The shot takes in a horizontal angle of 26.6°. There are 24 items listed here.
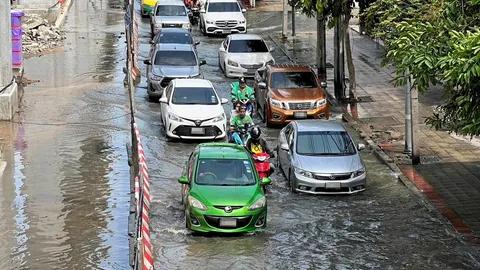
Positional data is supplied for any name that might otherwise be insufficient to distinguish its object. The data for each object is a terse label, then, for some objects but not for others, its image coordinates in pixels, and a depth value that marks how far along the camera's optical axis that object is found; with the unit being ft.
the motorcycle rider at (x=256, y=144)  70.13
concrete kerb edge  69.98
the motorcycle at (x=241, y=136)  73.41
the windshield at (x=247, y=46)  117.91
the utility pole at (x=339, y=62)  108.76
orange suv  92.48
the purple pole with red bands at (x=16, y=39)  109.40
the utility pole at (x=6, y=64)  94.85
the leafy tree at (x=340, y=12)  97.81
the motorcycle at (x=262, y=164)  68.95
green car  59.88
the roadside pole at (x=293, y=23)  145.26
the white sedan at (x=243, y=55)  115.75
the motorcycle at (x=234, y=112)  76.94
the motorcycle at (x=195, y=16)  161.89
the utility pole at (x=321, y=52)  118.21
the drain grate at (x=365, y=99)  104.78
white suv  146.51
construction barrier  50.76
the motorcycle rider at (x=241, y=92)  90.94
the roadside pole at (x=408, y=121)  81.82
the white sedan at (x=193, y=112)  86.38
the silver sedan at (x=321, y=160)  70.79
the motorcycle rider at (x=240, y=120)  75.66
